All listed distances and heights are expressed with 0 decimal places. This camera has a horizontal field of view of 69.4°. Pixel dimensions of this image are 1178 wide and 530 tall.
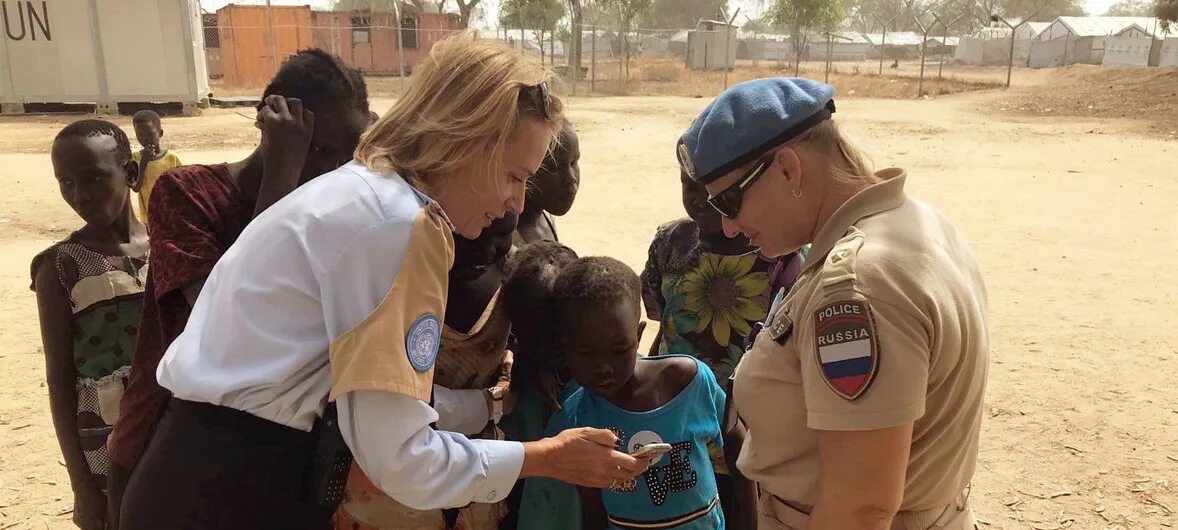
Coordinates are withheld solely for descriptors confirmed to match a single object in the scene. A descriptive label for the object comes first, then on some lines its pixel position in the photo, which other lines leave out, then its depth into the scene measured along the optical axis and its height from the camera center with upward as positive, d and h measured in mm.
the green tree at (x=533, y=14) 37719 +2097
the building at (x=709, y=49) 39000 +505
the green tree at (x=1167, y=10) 29984 +1716
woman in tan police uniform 1470 -470
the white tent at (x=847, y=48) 53531 +755
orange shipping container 30109 +517
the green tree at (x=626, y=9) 37969 +2468
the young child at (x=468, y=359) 2100 -784
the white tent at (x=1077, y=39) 42719 +1033
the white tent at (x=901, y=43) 54375 +1078
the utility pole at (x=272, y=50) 25125 +314
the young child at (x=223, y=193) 2133 -363
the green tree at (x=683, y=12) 68000 +3800
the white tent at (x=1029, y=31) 47656 +1628
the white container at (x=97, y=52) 19734 +205
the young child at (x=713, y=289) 3125 -838
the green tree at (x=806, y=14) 36969 +2017
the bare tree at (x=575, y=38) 28297 +750
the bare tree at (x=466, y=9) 38872 +2418
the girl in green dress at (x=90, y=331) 2799 -882
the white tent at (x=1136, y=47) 38469 +611
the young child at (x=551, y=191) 3359 -520
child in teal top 2439 -990
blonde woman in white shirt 1490 -464
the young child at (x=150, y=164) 5713 -699
